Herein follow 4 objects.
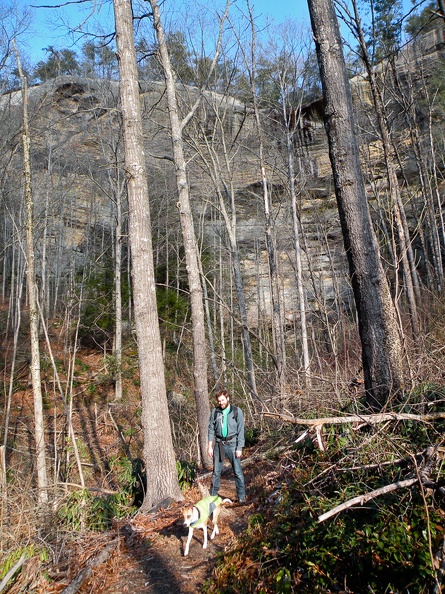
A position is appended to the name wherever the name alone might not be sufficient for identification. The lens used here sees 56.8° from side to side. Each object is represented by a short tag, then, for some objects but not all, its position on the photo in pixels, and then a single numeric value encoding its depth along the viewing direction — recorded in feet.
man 18.24
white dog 13.89
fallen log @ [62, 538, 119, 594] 12.19
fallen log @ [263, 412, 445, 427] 12.41
